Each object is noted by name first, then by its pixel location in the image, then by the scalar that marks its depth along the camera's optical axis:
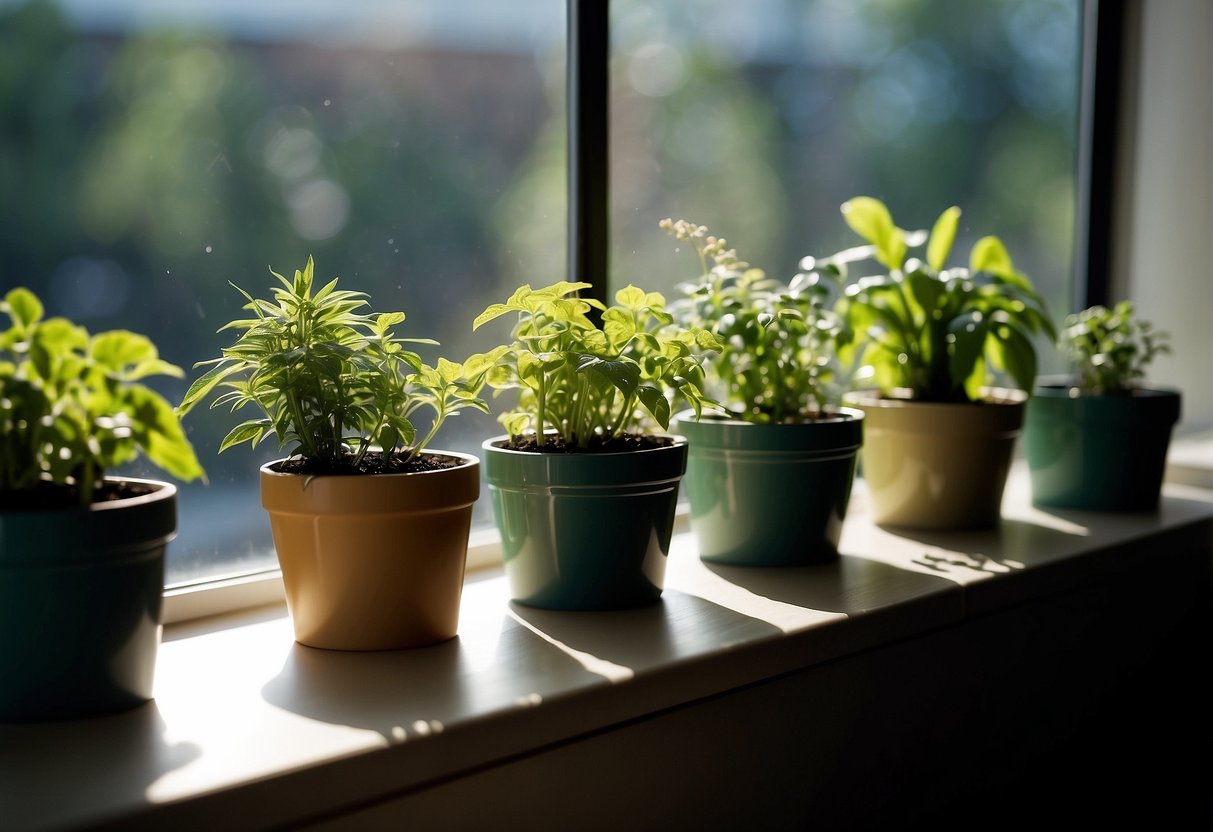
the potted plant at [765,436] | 1.27
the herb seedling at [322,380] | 0.96
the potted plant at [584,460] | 1.08
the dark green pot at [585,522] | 1.08
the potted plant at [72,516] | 0.78
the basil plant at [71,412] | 0.79
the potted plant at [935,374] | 1.50
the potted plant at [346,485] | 0.95
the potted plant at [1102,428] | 1.68
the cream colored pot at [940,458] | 1.49
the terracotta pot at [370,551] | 0.95
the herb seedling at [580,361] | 1.08
